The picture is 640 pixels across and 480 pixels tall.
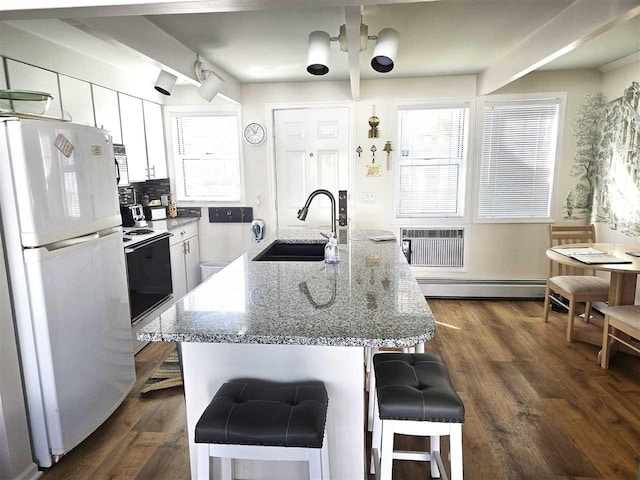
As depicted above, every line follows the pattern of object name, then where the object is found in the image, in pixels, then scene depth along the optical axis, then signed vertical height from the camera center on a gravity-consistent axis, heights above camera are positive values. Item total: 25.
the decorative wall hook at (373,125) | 4.29 +0.53
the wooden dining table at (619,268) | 2.83 -0.65
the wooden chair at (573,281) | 3.39 -0.92
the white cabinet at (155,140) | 4.06 +0.42
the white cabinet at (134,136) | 3.60 +0.41
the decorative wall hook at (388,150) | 4.34 +0.28
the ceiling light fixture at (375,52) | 2.31 +0.70
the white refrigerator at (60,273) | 1.87 -0.44
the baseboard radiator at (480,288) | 4.44 -1.20
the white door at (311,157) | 4.42 +0.23
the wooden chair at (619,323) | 2.65 -0.97
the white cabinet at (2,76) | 2.33 +0.60
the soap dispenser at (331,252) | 2.25 -0.39
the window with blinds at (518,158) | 4.20 +0.17
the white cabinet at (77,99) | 2.85 +0.59
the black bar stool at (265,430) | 1.22 -0.73
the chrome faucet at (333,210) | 2.54 -0.20
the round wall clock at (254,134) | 4.45 +0.49
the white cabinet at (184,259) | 3.98 -0.79
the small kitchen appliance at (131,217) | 3.78 -0.32
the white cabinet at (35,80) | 2.42 +0.63
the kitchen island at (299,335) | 1.32 -0.48
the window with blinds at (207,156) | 4.51 +0.26
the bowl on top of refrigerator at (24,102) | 2.01 +0.40
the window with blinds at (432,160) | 4.33 +0.17
